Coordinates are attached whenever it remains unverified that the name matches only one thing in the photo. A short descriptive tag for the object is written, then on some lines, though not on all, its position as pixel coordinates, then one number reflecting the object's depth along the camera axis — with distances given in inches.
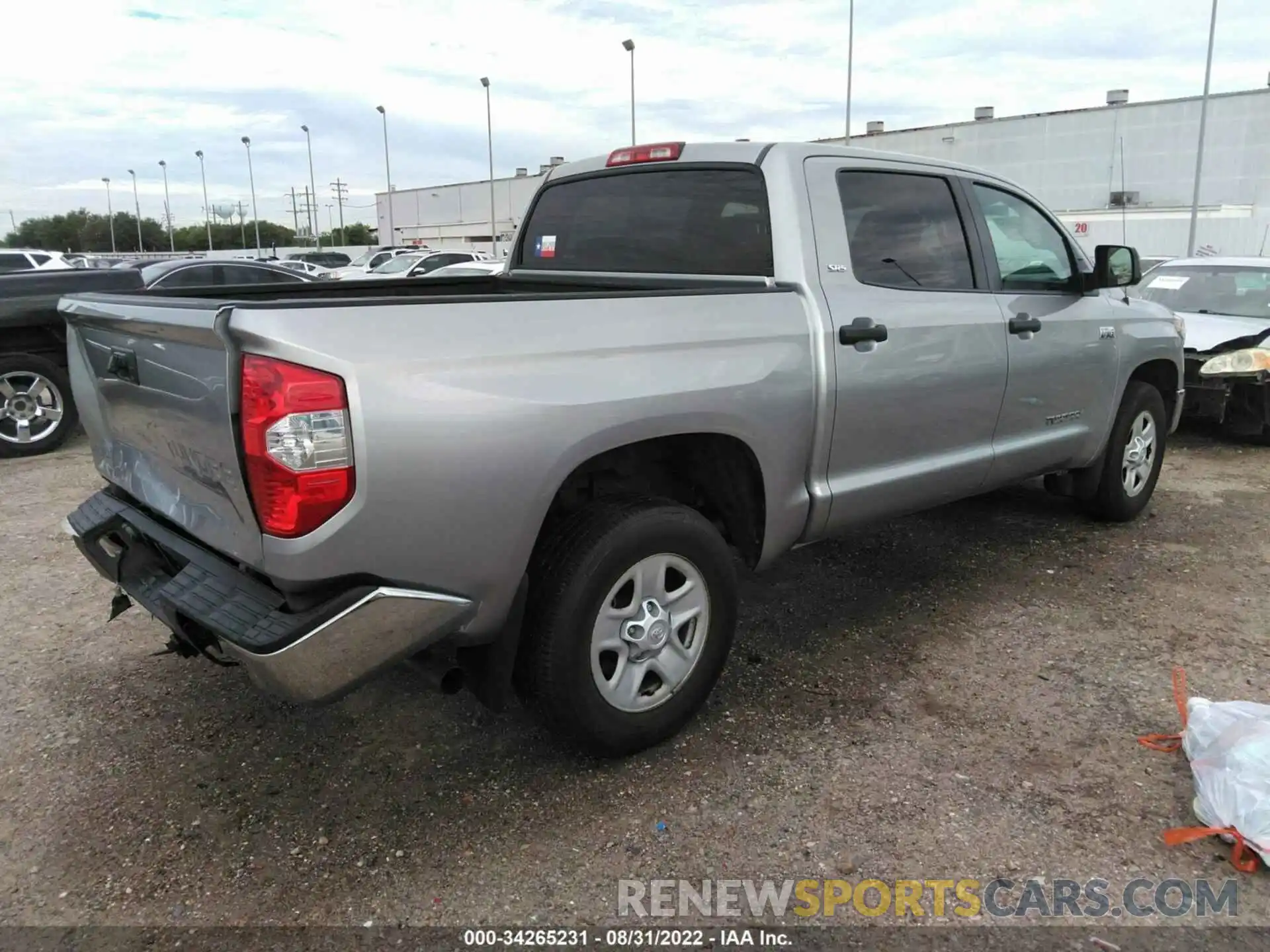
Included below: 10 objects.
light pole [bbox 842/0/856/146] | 1205.1
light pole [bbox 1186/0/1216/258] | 993.5
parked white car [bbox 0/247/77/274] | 641.0
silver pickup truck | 87.2
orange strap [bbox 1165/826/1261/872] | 97.4
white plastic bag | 98.6
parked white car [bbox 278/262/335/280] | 1109.5
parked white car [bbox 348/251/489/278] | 911.7
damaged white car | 281.4
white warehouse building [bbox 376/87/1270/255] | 1300.4
